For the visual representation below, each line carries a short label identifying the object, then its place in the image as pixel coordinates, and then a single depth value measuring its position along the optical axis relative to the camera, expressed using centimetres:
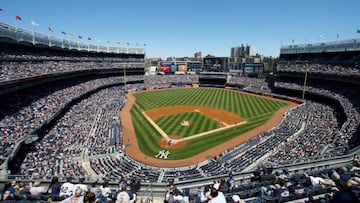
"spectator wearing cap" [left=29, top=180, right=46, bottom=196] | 815
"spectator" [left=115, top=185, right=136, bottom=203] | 625
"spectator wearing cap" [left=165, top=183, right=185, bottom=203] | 762
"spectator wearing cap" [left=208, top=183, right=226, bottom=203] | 574
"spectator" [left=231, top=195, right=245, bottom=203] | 678
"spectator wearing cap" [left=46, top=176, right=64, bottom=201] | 769
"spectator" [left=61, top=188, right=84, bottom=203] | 584
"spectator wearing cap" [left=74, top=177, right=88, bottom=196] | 1089
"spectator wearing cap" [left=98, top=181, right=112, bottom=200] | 793
